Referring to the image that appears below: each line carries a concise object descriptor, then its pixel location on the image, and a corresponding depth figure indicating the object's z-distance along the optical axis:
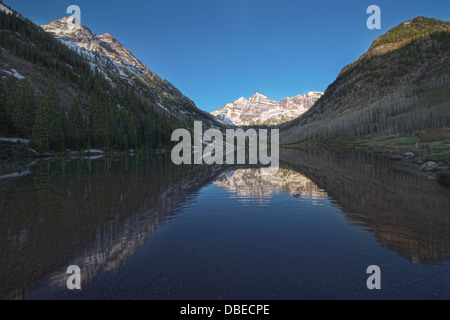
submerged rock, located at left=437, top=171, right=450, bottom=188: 19.15
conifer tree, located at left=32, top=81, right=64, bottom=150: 64.25
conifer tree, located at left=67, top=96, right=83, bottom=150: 75.19
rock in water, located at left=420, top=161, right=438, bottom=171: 27.89
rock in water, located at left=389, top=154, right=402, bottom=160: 42.49
